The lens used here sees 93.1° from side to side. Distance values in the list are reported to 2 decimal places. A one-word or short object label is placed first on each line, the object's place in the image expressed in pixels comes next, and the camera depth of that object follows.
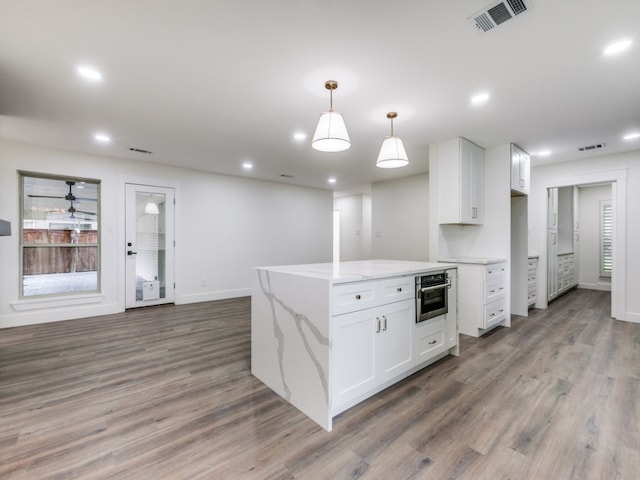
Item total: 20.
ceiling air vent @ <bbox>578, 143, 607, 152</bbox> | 4.16
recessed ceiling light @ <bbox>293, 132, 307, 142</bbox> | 3.79
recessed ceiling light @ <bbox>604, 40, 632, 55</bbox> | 2.02
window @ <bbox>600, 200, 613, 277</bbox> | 6.82
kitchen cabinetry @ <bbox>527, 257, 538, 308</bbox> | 4.99
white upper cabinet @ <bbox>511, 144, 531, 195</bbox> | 4.29
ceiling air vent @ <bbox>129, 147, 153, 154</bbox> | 4.41
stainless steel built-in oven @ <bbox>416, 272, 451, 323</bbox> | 2.55
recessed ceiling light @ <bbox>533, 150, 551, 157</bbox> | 4.52
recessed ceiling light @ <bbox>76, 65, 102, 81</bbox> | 2.35
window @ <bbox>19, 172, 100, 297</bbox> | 4.39
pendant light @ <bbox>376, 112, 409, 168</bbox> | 2.81
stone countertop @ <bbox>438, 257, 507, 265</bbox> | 3.76
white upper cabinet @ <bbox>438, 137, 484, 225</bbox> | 3.96
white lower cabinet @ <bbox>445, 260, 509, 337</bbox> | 3.71
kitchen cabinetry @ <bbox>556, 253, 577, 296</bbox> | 6.09
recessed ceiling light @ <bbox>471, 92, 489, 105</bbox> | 2.78
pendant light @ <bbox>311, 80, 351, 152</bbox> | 2.29
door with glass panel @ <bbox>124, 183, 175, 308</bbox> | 5.03
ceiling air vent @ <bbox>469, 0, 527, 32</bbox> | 1.69
